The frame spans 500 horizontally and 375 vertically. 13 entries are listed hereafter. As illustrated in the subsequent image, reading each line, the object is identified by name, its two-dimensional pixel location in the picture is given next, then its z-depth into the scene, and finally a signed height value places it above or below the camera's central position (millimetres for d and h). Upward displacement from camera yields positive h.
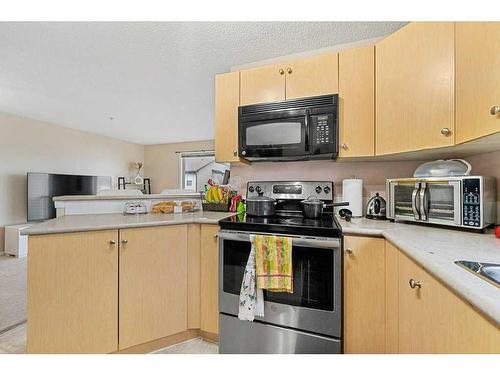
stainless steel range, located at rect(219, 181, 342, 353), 1352 -615
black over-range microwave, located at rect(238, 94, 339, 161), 1722 +422
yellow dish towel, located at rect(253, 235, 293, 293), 1382 -422
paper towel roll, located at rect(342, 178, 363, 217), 1802 -57
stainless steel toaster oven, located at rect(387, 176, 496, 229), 1235 -65
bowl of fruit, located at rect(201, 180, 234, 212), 2182 -96
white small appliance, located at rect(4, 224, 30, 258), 3908 -891
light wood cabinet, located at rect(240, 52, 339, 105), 1753 +799
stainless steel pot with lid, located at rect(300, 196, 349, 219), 1732 -140
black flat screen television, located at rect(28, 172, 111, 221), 4402 -56
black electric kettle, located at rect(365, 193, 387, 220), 1744 -143
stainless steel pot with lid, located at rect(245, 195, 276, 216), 1869 -139
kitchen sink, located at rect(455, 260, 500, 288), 671 -236
